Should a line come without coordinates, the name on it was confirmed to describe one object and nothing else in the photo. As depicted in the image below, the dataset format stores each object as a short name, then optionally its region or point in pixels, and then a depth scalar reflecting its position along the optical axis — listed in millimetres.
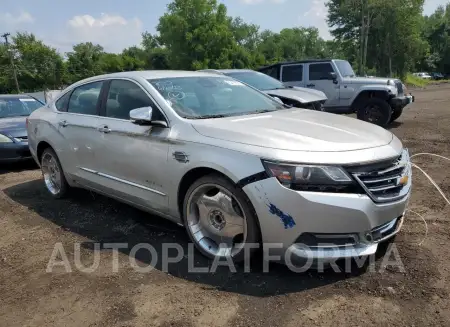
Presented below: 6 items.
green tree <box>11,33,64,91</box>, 57219
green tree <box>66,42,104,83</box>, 60750
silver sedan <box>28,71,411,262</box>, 2814
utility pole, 45531
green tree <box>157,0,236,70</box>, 56469
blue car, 7109
